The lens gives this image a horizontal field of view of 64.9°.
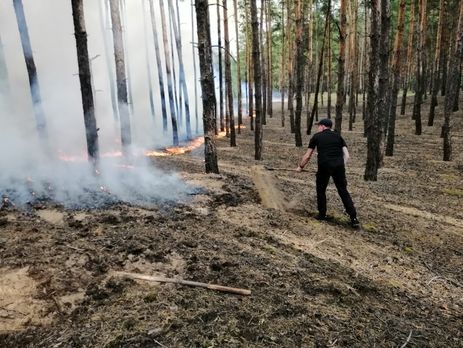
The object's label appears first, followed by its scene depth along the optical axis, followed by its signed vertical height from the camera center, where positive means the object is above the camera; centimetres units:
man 687 -126
